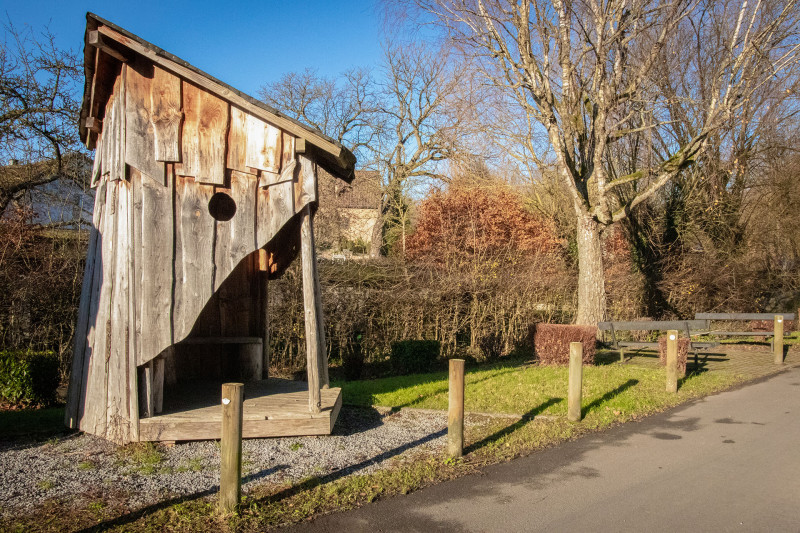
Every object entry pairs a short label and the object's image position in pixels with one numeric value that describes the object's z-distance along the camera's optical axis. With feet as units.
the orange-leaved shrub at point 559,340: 39.75
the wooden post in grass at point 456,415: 20.12
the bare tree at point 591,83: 44.70
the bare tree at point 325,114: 103.55
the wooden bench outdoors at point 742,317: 47.06
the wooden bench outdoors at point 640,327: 41.32
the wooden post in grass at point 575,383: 25.53
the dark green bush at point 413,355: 39.99
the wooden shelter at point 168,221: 20.77
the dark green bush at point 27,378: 26.99
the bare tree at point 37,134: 46.39
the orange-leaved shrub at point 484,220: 68.80
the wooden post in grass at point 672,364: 32.01
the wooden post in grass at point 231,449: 15.11
